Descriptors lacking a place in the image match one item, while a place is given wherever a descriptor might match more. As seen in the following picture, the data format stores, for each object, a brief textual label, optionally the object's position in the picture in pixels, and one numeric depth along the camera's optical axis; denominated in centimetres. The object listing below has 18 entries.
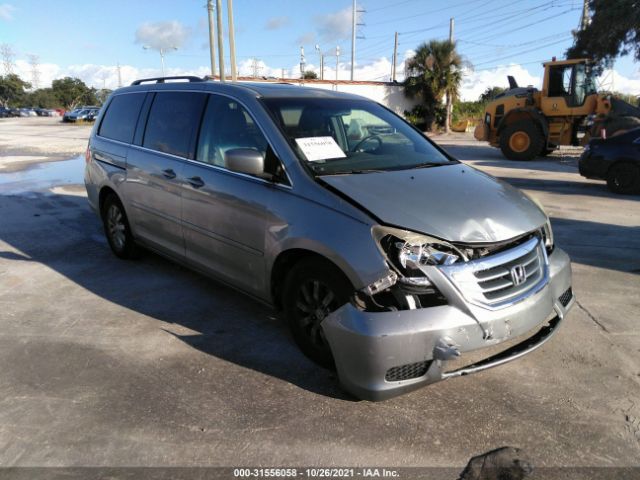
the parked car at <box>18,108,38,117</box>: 6600
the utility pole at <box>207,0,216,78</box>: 2933
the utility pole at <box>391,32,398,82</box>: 5329
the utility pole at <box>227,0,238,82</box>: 2400
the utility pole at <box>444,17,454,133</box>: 3388
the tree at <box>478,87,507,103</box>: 5106
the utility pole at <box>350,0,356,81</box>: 4966
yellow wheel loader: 1524
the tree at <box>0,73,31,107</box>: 9225
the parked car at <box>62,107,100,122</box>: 4503
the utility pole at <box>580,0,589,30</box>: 2771
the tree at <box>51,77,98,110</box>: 9456
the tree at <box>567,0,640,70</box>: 2359
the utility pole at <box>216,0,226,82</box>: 2420
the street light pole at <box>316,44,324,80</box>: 7966
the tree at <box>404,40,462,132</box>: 3309
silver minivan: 270
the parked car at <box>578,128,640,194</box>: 955
